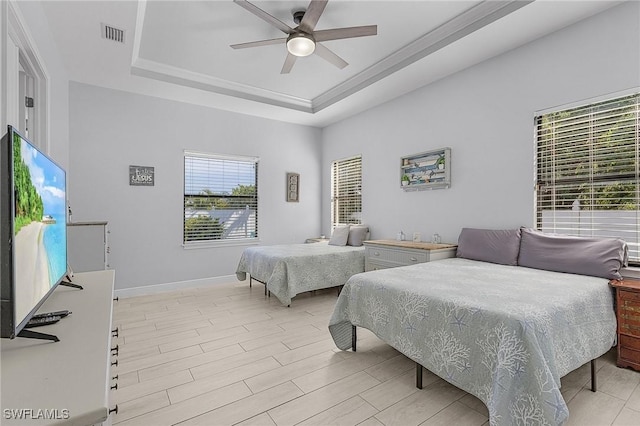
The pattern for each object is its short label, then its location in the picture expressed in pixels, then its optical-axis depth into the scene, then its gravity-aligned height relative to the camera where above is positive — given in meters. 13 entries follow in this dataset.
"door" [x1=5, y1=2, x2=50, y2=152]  1.80 +1.03
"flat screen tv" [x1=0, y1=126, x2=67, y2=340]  0.82 -0.07
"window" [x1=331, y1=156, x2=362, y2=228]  5.42 +0.38
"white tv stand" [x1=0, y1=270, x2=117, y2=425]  0.62 -0.41
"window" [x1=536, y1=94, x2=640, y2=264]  2.52 +0.37
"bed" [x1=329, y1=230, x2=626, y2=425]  1.41 -0.68
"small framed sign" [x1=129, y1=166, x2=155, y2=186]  4.31 +0.51
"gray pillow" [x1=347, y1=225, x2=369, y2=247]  4.87 -0.39
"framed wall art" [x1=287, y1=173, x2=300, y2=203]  5.78 +0.46
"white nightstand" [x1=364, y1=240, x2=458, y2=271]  3.48 -0.51
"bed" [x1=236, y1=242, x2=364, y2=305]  3.75 -0.75
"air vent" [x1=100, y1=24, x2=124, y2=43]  2.79 +1.69
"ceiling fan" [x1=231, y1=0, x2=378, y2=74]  2.45 +1.60
